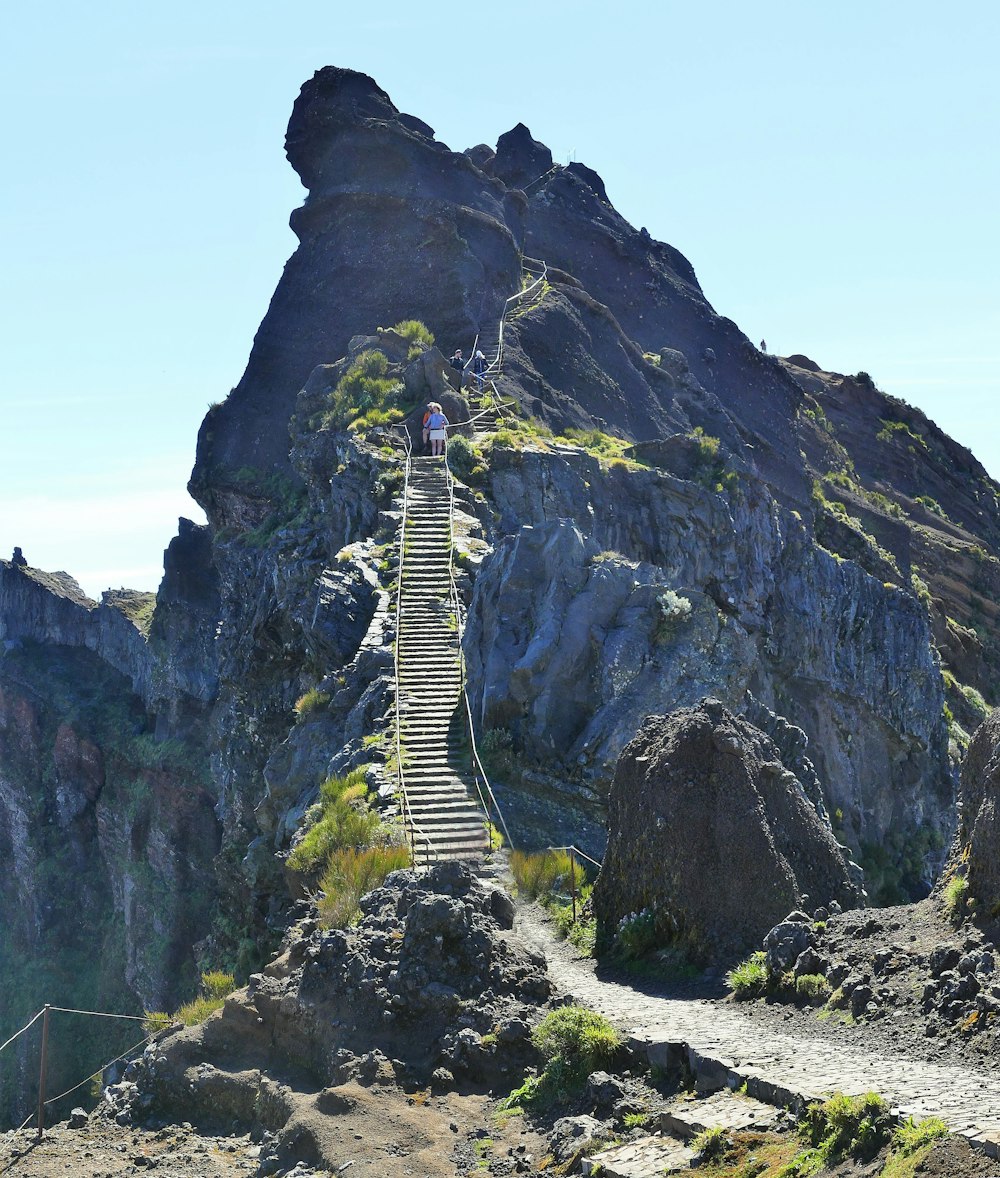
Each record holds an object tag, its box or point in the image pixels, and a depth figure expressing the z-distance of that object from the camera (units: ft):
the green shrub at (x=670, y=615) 74.59
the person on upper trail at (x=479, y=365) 137.39
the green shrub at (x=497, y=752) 68.54
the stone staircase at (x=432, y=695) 63.57
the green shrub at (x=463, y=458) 106.93
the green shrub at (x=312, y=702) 82.12
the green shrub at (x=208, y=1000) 52.08
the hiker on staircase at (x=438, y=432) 106.70
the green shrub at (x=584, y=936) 48.32
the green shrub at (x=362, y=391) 121.08
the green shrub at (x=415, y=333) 140.67
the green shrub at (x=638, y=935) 45.06
